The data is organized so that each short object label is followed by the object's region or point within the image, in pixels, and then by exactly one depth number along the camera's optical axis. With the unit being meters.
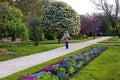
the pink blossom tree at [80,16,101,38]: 66.62
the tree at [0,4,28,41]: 21.92
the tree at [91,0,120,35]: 31.62
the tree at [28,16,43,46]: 30.44
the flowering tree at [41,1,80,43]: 39.78
